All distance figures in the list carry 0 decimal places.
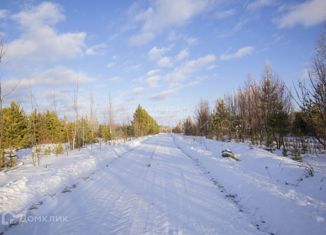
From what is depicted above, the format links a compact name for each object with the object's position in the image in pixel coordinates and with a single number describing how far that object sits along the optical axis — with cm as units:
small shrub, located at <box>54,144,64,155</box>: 2038
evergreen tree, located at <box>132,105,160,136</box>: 6414
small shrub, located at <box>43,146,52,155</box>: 2113
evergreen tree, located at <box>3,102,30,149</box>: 2612
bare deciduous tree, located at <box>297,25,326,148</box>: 869
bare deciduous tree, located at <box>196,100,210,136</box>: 4397
